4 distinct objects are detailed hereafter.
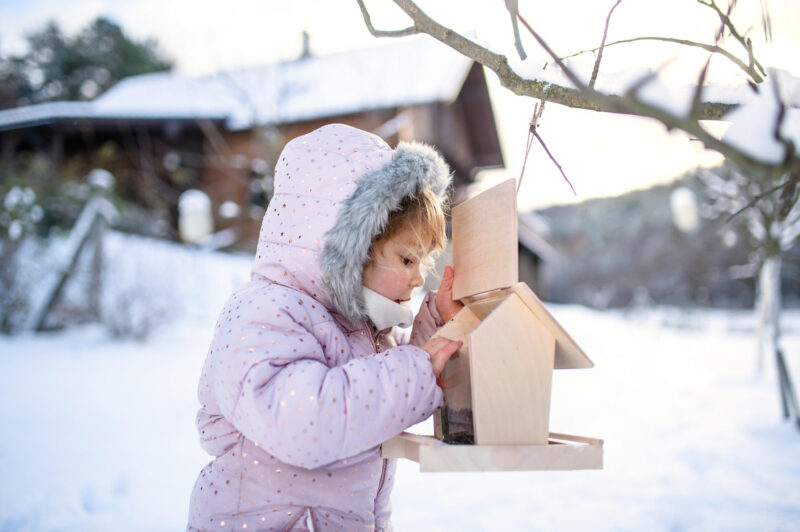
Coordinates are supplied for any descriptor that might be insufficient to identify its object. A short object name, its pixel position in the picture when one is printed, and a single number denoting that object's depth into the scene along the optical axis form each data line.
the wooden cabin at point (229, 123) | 11.31
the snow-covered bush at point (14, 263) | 6.00
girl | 1.29
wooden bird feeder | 1.27
